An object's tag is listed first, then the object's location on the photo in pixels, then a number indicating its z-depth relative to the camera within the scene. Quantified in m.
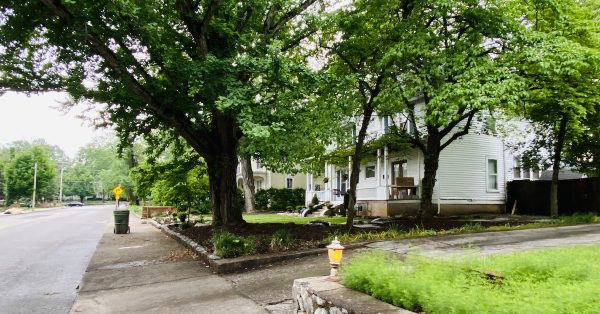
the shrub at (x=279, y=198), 36.14
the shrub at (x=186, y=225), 17.04
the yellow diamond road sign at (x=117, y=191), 22.48
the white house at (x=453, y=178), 22.55
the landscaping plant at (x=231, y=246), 9.66
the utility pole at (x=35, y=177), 57.45
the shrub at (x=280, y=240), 10.10
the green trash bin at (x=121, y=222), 18.28
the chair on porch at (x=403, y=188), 22.05
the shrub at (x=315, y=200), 31.00
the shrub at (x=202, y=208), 26.01
